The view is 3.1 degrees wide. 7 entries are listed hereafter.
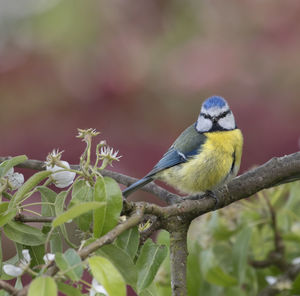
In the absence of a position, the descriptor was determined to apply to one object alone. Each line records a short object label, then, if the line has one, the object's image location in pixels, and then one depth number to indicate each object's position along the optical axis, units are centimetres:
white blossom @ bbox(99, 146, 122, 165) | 410
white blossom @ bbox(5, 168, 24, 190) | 410
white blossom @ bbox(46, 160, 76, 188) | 410
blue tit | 428
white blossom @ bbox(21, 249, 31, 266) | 371
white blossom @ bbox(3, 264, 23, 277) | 347
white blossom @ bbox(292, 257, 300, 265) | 423
